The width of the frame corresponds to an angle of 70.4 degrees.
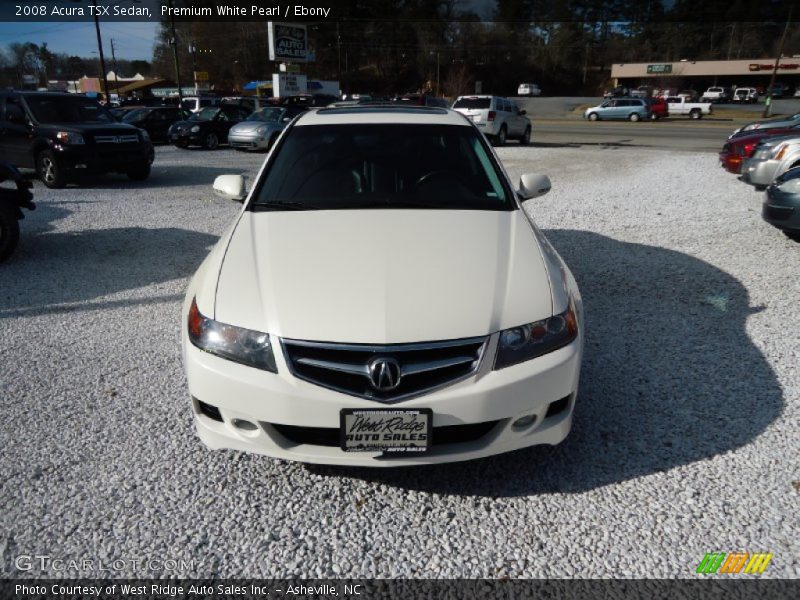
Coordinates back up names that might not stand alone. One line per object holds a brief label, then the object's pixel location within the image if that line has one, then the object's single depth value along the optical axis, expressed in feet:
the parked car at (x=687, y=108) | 131.85
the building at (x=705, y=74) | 244.01
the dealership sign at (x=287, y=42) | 93.54
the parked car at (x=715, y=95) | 193.99
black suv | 33.40
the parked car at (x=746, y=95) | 194.64
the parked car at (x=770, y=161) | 26.40
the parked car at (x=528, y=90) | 260.42
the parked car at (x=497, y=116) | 62.28
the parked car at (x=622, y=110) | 119.85
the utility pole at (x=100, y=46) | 123.64
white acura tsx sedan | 7.15
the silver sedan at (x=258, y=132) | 54.95
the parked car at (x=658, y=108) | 124.16
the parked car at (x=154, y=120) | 67.72
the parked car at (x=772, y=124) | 39.73
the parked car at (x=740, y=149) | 35.42
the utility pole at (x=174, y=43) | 123.44
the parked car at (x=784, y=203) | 19.85
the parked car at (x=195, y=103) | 104.94
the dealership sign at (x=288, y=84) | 91.20
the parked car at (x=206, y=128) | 59.26
